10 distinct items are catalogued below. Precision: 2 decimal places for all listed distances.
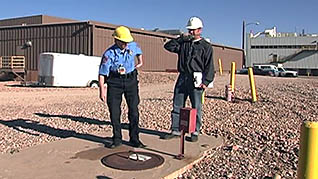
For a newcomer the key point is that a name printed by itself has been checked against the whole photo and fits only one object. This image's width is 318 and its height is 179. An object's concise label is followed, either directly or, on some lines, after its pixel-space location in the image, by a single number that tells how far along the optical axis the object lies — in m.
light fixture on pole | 63.16
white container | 22.81
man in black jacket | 6.07
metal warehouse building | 31.23
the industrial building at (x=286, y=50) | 68.62
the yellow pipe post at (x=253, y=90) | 11.14
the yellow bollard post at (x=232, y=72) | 12.38
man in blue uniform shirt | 5.69
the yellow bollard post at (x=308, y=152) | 2.73
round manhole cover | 4.78
